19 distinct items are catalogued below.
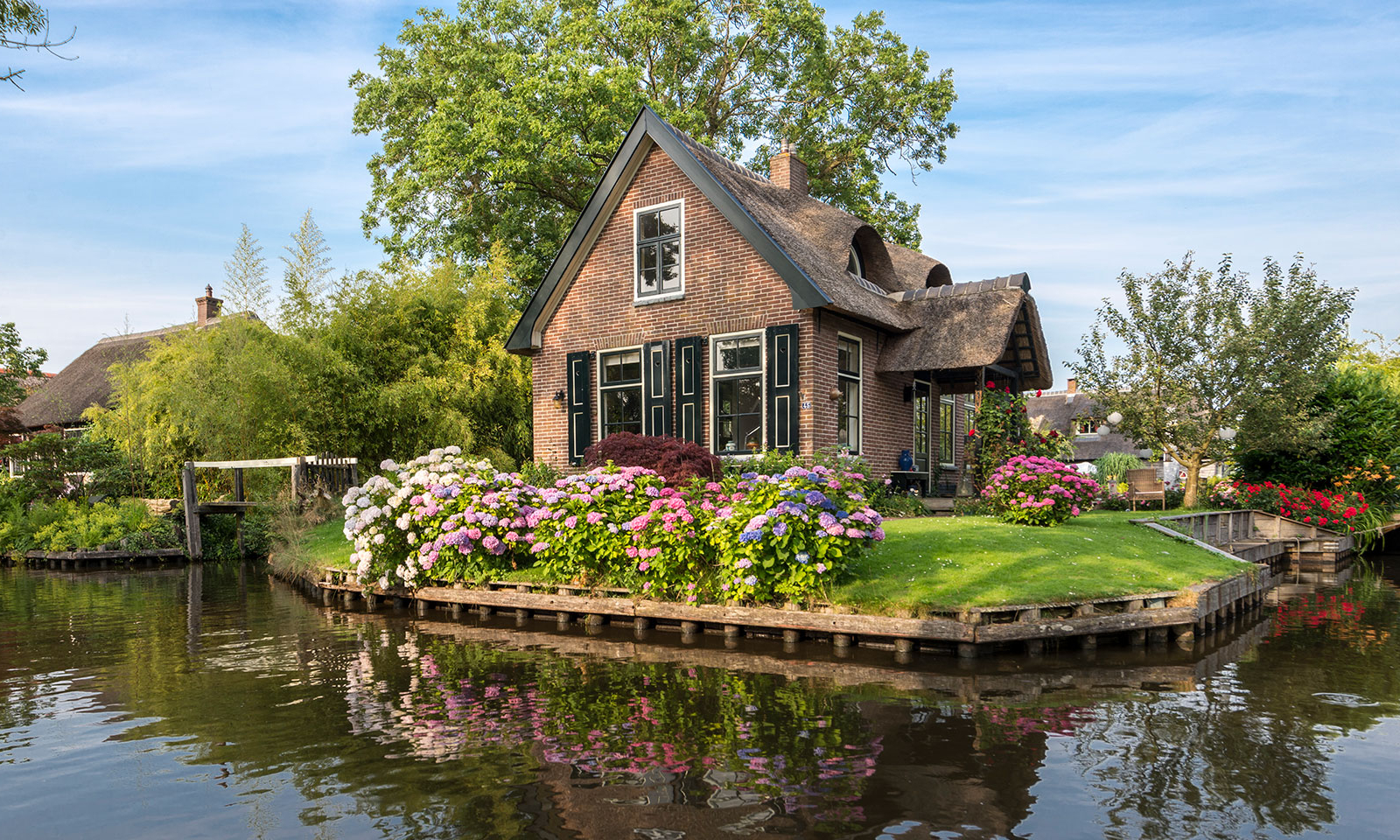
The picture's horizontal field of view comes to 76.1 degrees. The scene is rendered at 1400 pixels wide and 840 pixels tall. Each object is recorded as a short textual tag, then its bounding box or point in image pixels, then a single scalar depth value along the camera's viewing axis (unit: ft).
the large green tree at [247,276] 76.23
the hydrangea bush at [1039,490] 42.52
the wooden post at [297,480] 59.67
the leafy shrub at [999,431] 54.34
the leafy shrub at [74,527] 69.46
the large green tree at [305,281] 67.51
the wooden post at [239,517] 67.87
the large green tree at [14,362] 86.33
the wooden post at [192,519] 66.90
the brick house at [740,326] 49.75
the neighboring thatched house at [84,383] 113.91
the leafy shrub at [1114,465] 94.73
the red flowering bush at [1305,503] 64.34
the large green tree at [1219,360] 60.64
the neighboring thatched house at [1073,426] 133.55
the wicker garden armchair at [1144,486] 66.18
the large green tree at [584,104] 78.79
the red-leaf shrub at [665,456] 41.06
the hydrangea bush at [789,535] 30.42
